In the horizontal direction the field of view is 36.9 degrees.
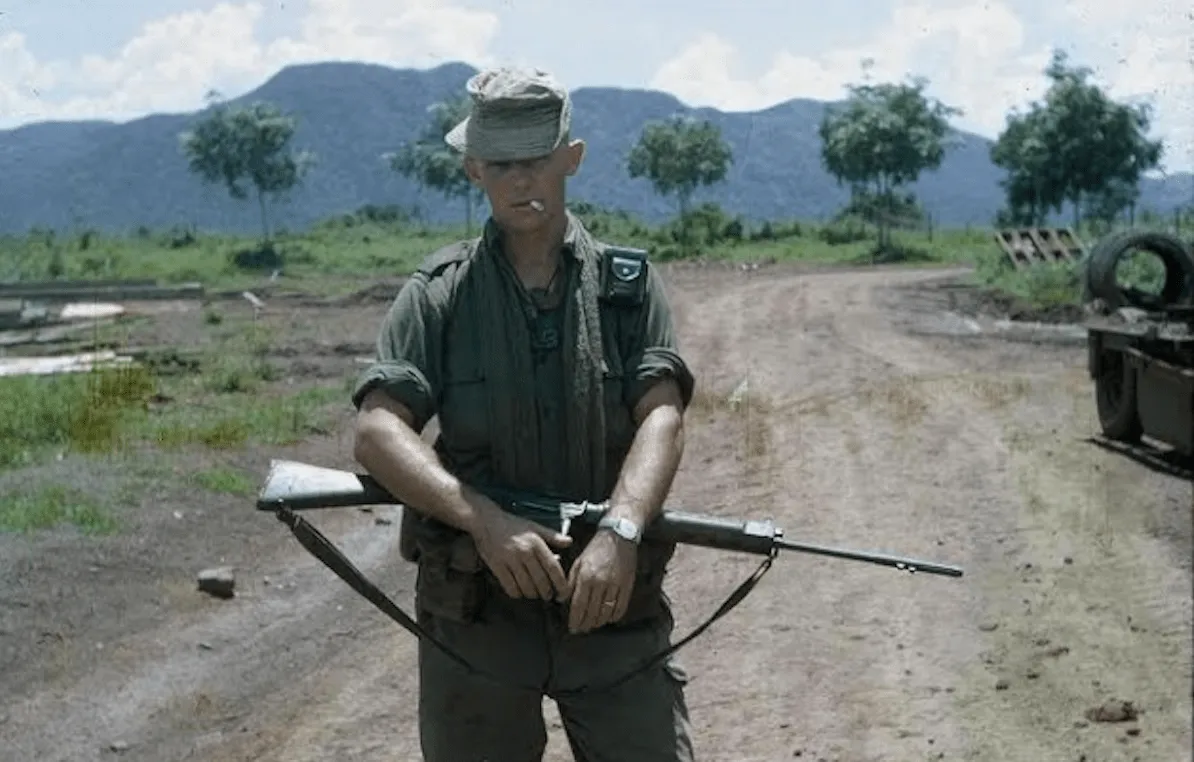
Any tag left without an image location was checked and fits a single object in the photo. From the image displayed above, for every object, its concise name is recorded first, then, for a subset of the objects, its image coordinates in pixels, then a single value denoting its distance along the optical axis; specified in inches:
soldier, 120.8
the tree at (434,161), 1641.4
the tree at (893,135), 1697.8
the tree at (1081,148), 1533.0
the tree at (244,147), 2070.6
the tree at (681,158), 2278.5
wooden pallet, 1131.9
